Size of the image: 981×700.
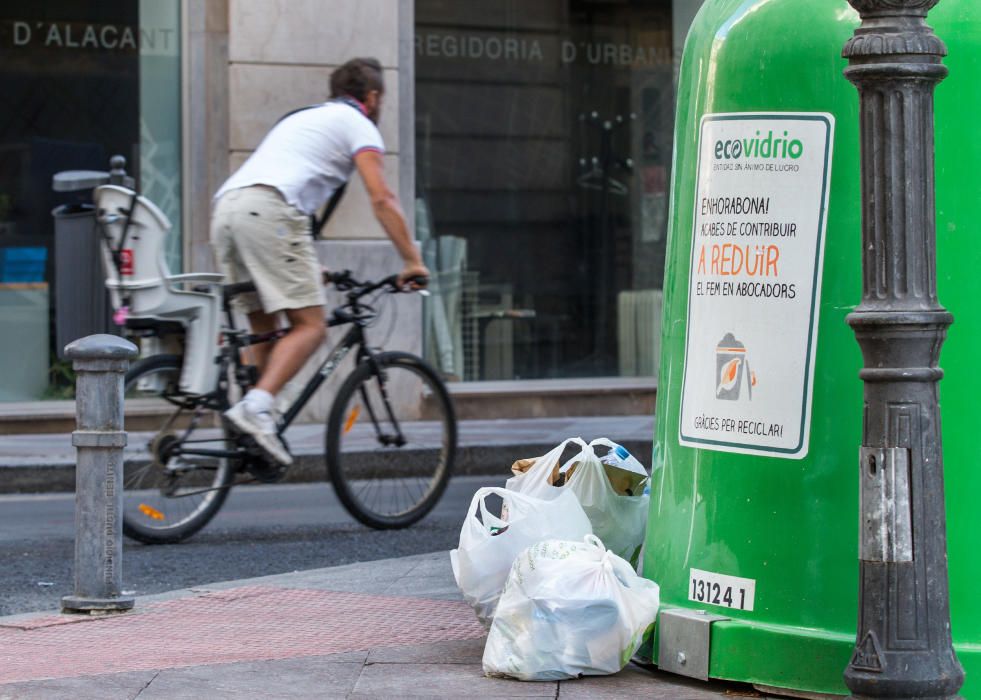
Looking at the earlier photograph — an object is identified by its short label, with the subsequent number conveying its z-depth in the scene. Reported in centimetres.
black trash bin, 975
